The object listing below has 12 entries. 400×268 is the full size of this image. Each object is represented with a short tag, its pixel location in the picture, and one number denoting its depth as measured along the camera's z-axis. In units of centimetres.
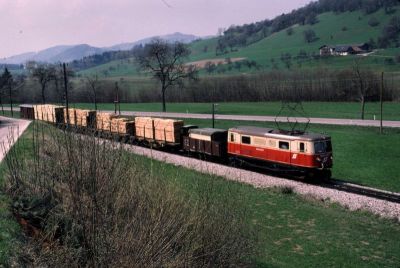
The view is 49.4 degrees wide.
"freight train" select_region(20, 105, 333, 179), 2661
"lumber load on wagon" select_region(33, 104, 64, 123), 4528
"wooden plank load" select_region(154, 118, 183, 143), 3647
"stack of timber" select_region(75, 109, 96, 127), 4211
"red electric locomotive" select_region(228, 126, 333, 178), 2641
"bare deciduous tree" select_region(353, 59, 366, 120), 5895
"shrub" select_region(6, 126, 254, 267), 838
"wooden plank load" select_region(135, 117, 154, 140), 3912
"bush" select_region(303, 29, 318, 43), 16012
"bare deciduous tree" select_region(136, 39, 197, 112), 7594
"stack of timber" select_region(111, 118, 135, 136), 4069
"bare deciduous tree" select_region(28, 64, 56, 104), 8568
